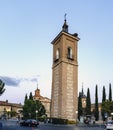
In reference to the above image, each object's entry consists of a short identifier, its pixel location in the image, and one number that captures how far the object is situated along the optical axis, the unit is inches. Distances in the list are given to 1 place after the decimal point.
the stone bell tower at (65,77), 1059.9
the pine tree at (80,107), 1552.4
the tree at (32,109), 1519.4
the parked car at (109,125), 686.3
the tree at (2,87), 1059.9
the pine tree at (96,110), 1560.2
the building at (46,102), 2695.7
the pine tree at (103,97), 1547.5
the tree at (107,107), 1422.6
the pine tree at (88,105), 1614.0
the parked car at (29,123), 836.1
